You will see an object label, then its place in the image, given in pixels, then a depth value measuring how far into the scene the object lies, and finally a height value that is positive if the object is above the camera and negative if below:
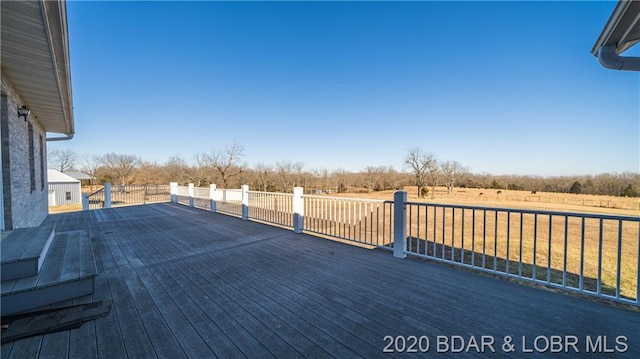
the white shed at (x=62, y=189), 20.10 -1.25
